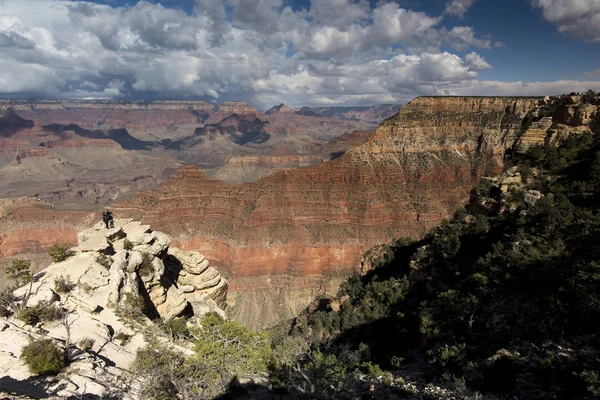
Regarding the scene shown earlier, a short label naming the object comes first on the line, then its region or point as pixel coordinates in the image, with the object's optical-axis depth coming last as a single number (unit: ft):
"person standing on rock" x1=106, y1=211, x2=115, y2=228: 98.91
